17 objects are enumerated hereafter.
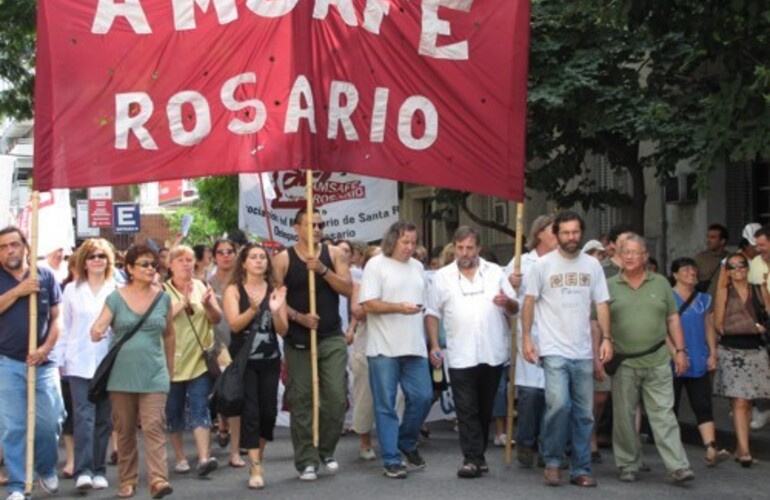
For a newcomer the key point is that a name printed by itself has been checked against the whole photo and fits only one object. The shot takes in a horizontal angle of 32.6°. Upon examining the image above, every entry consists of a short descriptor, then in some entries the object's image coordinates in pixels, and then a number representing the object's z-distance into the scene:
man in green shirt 9.21
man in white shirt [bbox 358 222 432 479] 9.49
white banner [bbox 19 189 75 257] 13.12
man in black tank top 9.27
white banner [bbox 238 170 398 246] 14.99
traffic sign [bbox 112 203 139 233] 31.14
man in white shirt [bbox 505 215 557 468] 9.82
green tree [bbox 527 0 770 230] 10.21
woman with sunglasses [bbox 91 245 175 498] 8.63
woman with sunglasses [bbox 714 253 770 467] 10.11
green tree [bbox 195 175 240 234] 30.90
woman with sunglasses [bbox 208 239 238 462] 10.20
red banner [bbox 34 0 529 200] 8.73
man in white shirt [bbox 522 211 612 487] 9.06
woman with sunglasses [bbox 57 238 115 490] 9.29
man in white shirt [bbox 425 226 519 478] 9.47
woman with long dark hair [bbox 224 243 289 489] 9.24
